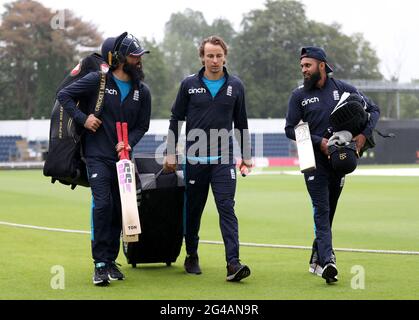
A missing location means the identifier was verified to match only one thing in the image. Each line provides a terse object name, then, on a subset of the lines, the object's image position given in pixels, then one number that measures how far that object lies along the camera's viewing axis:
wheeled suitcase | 9.27
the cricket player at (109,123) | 8.67
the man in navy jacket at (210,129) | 8.95
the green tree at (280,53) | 91.94
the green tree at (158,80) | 100.50
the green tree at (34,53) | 86.31
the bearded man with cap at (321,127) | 8.80
